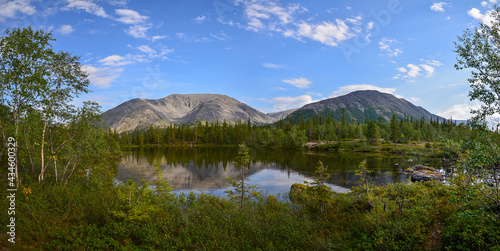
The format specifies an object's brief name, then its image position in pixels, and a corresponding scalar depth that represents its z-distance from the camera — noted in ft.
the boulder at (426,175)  127.75
